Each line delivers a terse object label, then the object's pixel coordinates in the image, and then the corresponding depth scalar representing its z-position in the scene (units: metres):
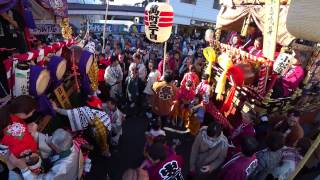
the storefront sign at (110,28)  15.75
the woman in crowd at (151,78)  6.81
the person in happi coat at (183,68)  8.15
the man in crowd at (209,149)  3.36
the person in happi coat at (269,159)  3.17
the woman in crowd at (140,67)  7.38
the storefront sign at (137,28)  16.67
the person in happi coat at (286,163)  3.26
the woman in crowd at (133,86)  7.14
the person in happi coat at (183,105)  6.15
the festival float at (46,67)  2.99
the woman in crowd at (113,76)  6.96
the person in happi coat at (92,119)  3.78
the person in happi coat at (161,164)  2.79
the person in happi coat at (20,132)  2.57
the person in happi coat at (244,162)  2.96
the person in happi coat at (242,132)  4.02
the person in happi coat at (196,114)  6.00
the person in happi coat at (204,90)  5.94
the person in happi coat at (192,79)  6.26
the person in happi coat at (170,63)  8.57
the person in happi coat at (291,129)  4.18
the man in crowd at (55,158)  2.46
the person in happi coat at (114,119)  5.15
